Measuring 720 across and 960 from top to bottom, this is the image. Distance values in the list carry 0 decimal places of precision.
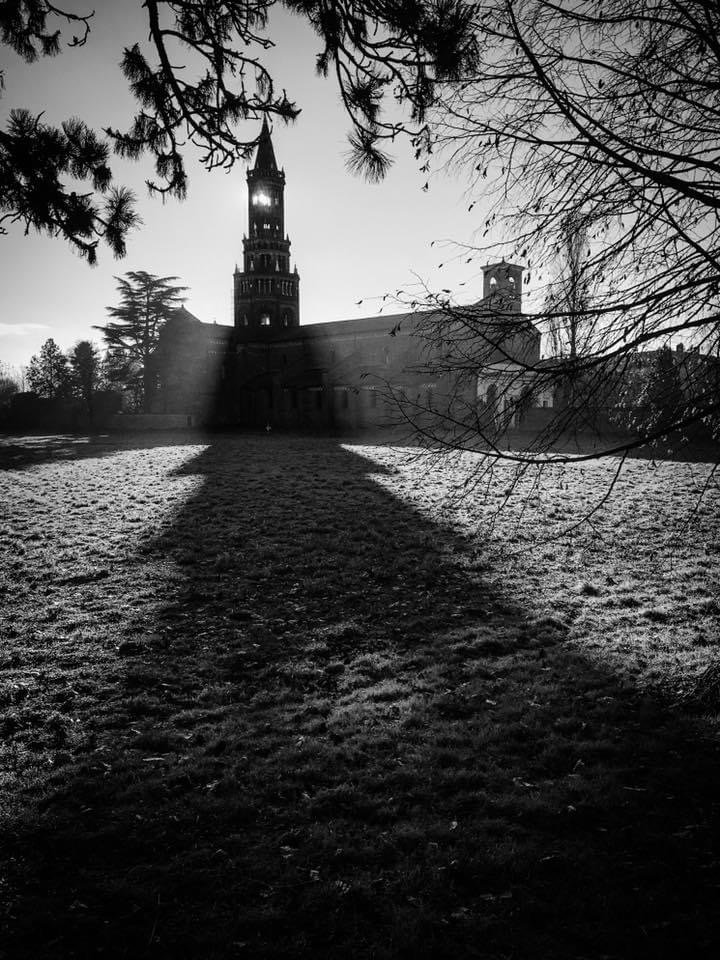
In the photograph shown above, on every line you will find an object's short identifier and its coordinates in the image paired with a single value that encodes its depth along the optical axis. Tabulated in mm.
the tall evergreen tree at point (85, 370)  53250
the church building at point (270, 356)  43906
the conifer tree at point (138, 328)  56969
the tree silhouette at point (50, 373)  56981
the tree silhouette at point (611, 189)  3543
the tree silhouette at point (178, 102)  5020
